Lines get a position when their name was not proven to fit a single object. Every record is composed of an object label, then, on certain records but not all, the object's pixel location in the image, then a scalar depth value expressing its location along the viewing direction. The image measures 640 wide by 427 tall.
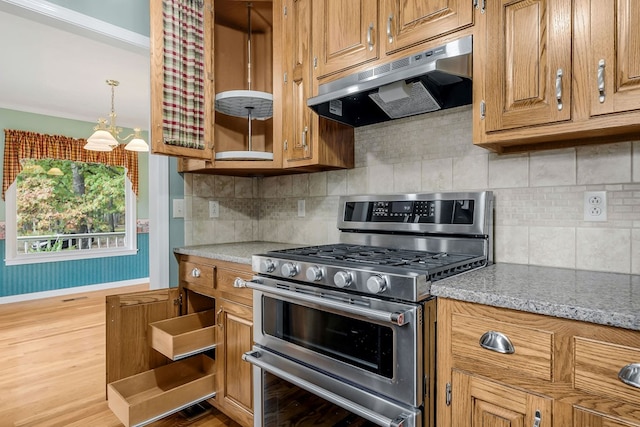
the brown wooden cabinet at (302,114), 1.90
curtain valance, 4.58
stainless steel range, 1.12
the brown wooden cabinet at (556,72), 1.05
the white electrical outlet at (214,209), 2.48
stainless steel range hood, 1.34
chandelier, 3.56
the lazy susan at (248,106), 2.07
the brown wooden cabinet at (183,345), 1.82
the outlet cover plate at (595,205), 1.31
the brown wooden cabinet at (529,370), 0.83
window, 4.77
